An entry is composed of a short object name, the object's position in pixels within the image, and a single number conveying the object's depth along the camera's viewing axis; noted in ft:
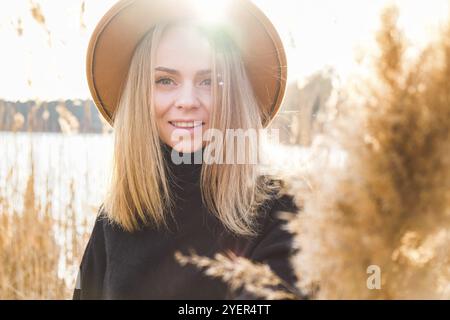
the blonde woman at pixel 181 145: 6.18
